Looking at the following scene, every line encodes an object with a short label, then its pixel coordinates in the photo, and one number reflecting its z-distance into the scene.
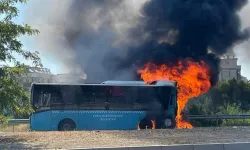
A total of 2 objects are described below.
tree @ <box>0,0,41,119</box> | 10.62
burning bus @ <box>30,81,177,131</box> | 18.19
